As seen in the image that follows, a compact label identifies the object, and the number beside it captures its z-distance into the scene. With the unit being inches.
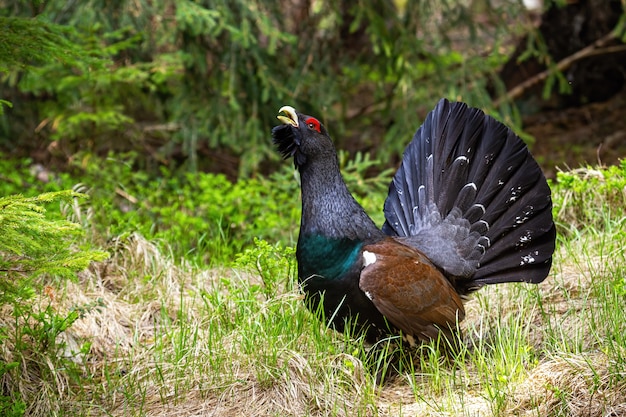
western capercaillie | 317.7
